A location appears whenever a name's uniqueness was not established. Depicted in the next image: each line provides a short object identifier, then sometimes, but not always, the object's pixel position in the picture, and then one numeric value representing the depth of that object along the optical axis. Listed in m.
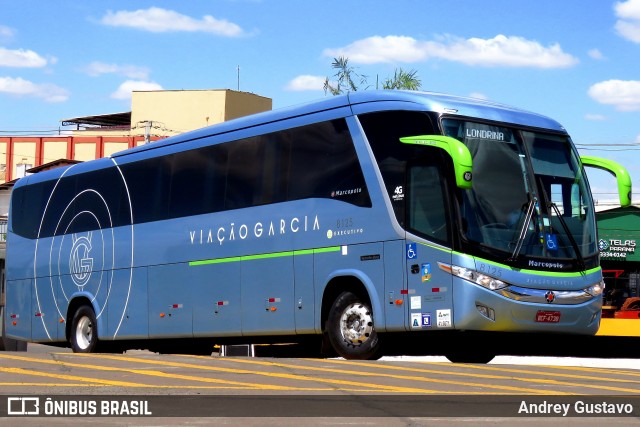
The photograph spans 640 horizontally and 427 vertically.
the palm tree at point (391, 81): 54.88
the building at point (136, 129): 85.94
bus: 16.19
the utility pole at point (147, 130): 69.88
